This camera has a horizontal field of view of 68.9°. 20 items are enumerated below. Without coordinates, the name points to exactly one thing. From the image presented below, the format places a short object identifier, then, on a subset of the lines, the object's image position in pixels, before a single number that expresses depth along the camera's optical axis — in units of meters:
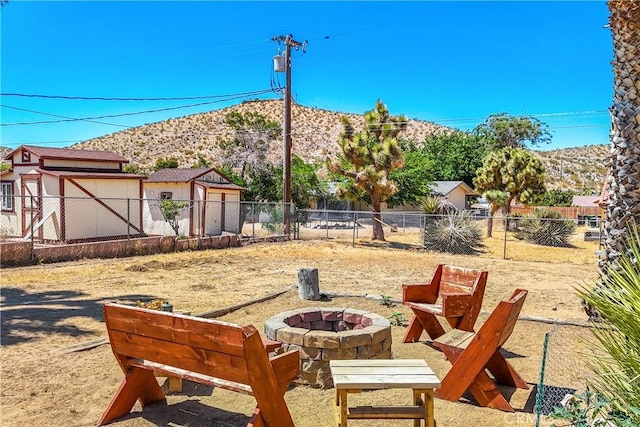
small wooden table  3.05
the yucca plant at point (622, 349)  2.61
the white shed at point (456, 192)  37.56
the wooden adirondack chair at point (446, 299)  5.66
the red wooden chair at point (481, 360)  4.21
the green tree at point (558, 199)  46.66
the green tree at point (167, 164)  40.88
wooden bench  3.15
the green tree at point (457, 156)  45.44
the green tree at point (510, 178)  27.03
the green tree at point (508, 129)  57.00
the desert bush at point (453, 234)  19.23
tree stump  8.59
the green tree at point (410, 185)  27.19
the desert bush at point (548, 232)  22.66
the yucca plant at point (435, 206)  22.23
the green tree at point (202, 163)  35.30
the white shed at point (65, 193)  17.83
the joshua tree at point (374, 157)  21.42
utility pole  22.23
